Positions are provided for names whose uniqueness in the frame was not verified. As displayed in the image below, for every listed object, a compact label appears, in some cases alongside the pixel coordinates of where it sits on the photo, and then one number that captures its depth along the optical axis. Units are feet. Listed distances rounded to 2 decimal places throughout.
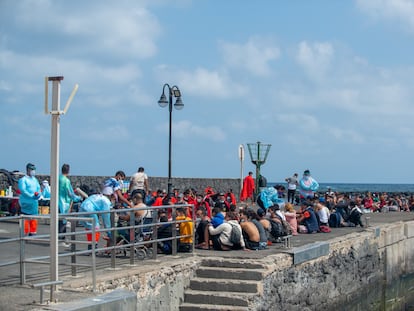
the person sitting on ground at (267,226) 49.11
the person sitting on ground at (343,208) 67.94
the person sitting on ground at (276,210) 53.06
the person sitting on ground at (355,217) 66.74
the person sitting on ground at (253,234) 45.14
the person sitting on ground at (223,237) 44.21
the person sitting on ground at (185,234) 41.63
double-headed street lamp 76.69
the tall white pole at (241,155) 91.50
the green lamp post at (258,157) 98.73
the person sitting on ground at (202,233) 44.73
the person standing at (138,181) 61.31
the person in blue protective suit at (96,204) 39.37
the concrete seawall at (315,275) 35.14
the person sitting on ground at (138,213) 38.78
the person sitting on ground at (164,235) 40.70
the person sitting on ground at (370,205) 102.01
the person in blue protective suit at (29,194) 43.78
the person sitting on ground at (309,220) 59.52
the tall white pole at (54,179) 25.07
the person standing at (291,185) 90.48
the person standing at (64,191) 43.42
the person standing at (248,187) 82.28
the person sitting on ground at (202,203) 56.40
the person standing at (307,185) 76.13
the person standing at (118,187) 48.27
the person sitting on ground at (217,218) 44.78
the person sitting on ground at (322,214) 61.72
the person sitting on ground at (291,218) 57.36
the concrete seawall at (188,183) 94.94
